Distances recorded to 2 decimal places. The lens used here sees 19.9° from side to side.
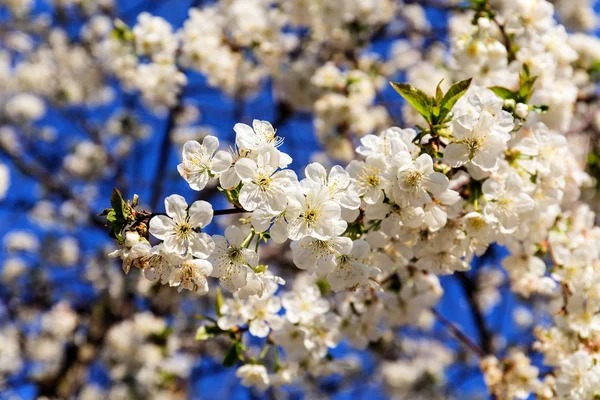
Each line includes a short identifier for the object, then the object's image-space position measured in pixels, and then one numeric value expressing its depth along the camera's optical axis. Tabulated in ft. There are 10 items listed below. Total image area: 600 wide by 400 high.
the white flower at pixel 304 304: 2.78
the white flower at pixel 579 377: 2.64
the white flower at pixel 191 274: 2.45
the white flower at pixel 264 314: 2.74
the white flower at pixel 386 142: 2.53
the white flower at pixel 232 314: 2.74
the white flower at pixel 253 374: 2.78
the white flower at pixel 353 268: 2.52
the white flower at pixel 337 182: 2.47
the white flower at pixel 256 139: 2.45
